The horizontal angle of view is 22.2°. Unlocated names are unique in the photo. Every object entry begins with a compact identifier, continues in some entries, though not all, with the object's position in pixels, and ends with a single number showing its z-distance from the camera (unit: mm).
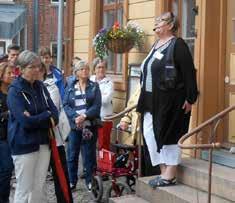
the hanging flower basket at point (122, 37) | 8703
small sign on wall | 8992
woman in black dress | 5955
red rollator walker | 6871
